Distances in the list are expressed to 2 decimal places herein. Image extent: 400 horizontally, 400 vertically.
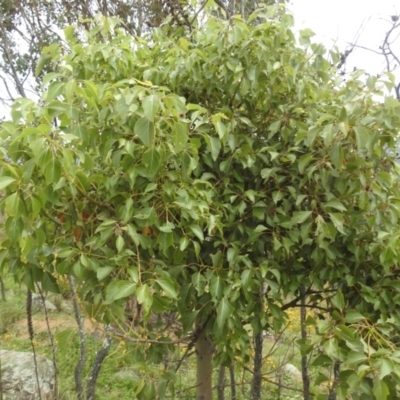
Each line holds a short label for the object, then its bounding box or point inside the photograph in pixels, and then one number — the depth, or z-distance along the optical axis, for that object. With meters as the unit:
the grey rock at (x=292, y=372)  4.83
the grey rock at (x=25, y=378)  3.90
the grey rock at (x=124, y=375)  4.60
